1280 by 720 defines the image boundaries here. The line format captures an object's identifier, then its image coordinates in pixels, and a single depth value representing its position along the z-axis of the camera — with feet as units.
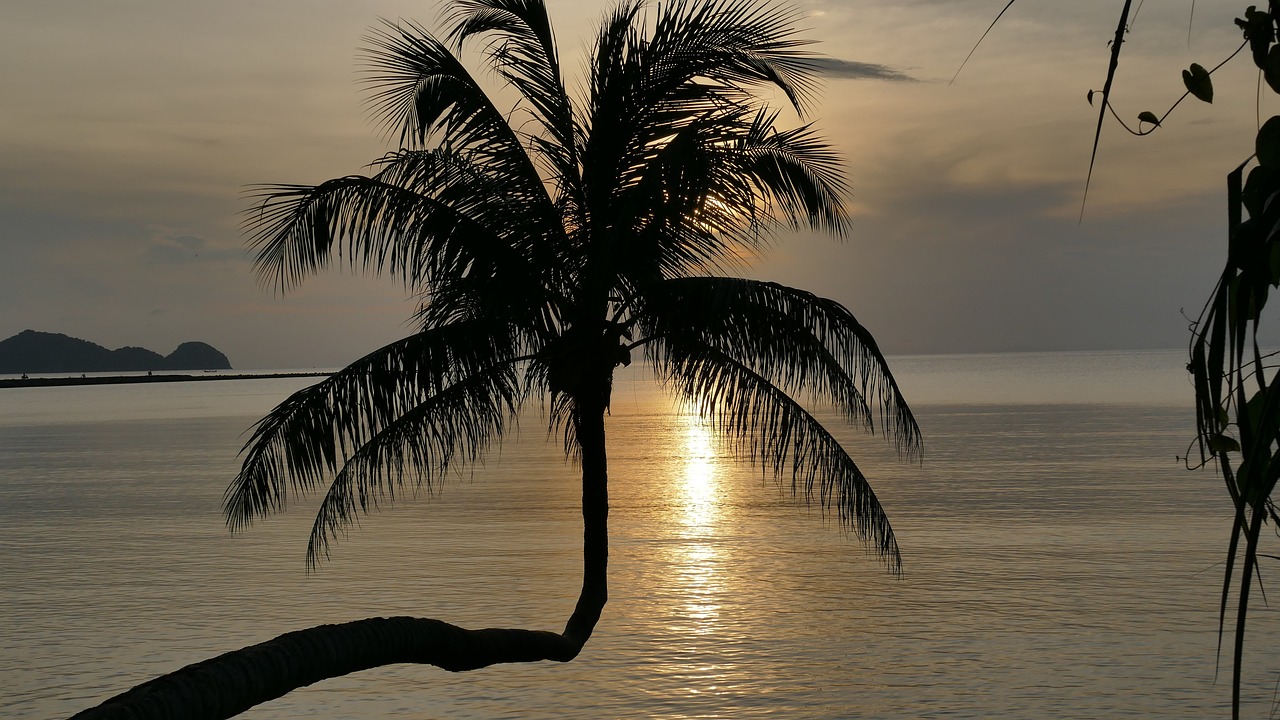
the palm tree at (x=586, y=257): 29.89
